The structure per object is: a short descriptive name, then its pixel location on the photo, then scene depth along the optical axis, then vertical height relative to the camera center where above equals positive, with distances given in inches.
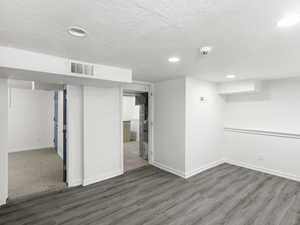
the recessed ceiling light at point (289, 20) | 49.9 +30.2
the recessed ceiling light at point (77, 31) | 58.7 +31.1
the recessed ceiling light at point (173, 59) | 93.3 +31.8
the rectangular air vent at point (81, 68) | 94.1 +27.2
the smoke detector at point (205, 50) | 76.0 +30.7
